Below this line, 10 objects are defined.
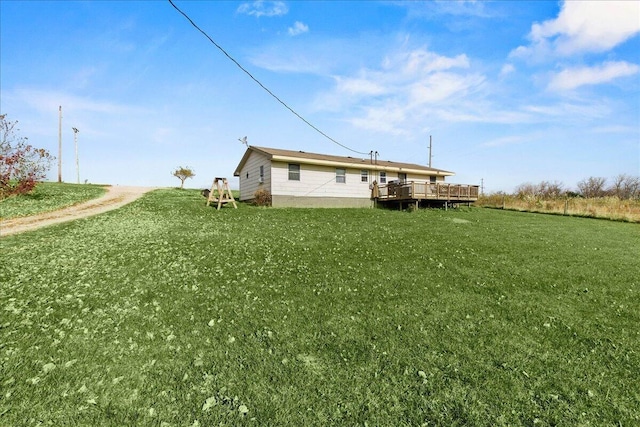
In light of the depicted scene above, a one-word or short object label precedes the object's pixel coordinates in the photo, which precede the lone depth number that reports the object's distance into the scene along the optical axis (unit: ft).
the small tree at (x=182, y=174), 167.63
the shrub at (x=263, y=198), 79.36
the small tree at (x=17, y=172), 73.48
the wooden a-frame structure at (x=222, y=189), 72.23
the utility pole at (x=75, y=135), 152.34
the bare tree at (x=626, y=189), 205.52
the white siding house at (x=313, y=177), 81.05
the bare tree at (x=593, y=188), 213.32
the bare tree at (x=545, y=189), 192.79
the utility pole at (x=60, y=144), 131.81
